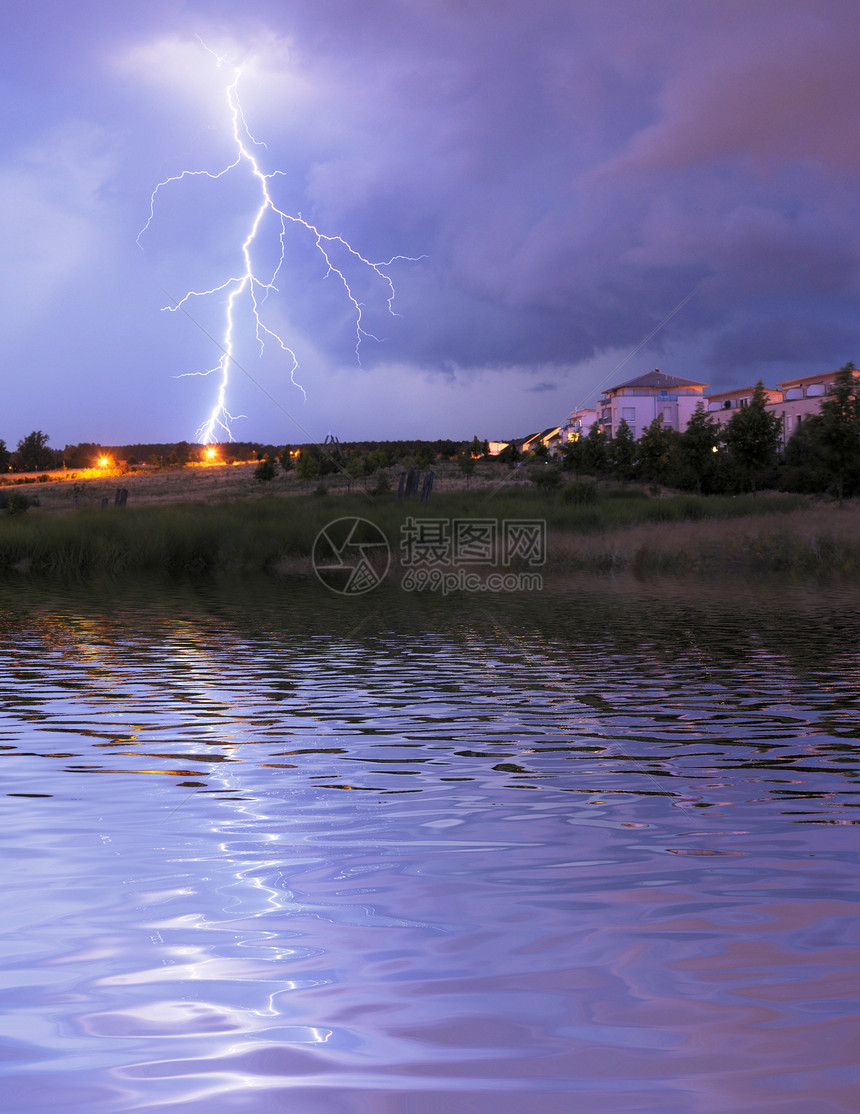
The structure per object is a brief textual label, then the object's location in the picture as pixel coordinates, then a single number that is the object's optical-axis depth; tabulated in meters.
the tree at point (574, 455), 85.12
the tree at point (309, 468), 87.62
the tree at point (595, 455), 82.31
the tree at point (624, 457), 81.75
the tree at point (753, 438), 57.75
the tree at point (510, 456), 108.88
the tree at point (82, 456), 133.62
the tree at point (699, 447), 68.38
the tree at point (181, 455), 128.88
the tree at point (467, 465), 92.38
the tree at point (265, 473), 86.88
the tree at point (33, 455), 126.69
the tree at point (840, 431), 45.44
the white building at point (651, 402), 128.50
